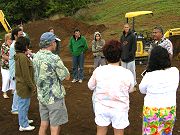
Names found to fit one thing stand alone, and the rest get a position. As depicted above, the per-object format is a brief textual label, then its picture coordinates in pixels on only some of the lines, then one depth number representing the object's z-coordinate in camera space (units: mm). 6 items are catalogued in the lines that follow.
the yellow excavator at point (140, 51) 10727
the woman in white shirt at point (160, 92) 3194
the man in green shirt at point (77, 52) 8264
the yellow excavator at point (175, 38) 11195
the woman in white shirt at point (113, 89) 3334
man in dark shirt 6834
